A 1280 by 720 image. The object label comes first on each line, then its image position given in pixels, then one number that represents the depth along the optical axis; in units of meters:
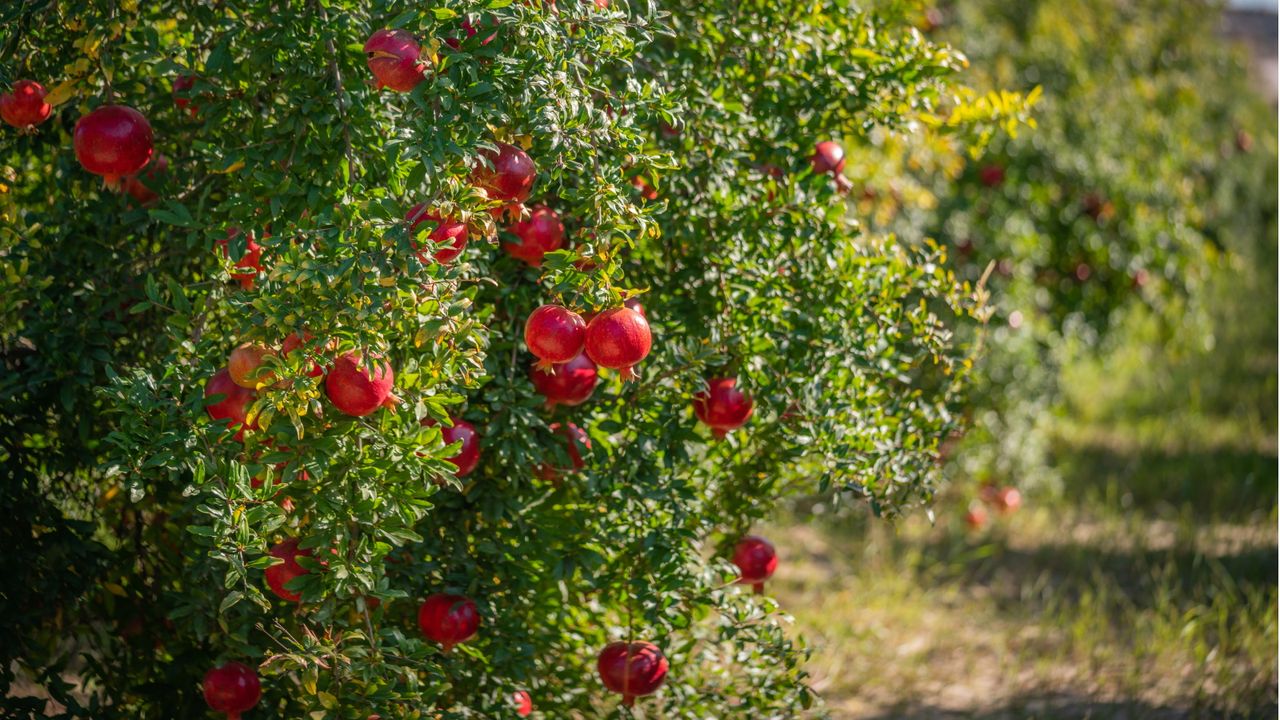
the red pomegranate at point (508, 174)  4.63
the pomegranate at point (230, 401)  4.63
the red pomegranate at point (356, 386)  4.54
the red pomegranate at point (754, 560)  5.19
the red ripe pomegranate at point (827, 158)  5.13
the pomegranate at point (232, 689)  4.83
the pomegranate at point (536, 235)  4.85
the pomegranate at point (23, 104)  4.81
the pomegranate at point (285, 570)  4.71
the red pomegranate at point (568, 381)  4.88
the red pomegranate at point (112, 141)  4.77
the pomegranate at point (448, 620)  4.88
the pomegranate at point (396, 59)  4.59
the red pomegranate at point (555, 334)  4.60
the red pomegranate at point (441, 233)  4.56
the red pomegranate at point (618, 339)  4.59
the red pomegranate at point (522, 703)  5.06
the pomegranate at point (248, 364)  4.55
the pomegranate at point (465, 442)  4.81
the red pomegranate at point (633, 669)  5.03
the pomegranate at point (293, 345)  4.56
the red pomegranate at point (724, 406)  4.96
